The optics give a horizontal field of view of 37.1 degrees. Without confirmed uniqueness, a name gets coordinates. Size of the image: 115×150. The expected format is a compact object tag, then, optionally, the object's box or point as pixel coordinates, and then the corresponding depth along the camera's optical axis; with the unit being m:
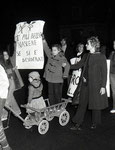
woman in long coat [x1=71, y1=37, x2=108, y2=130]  3.65
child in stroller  3.76
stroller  3.62
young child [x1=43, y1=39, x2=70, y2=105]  4.11
